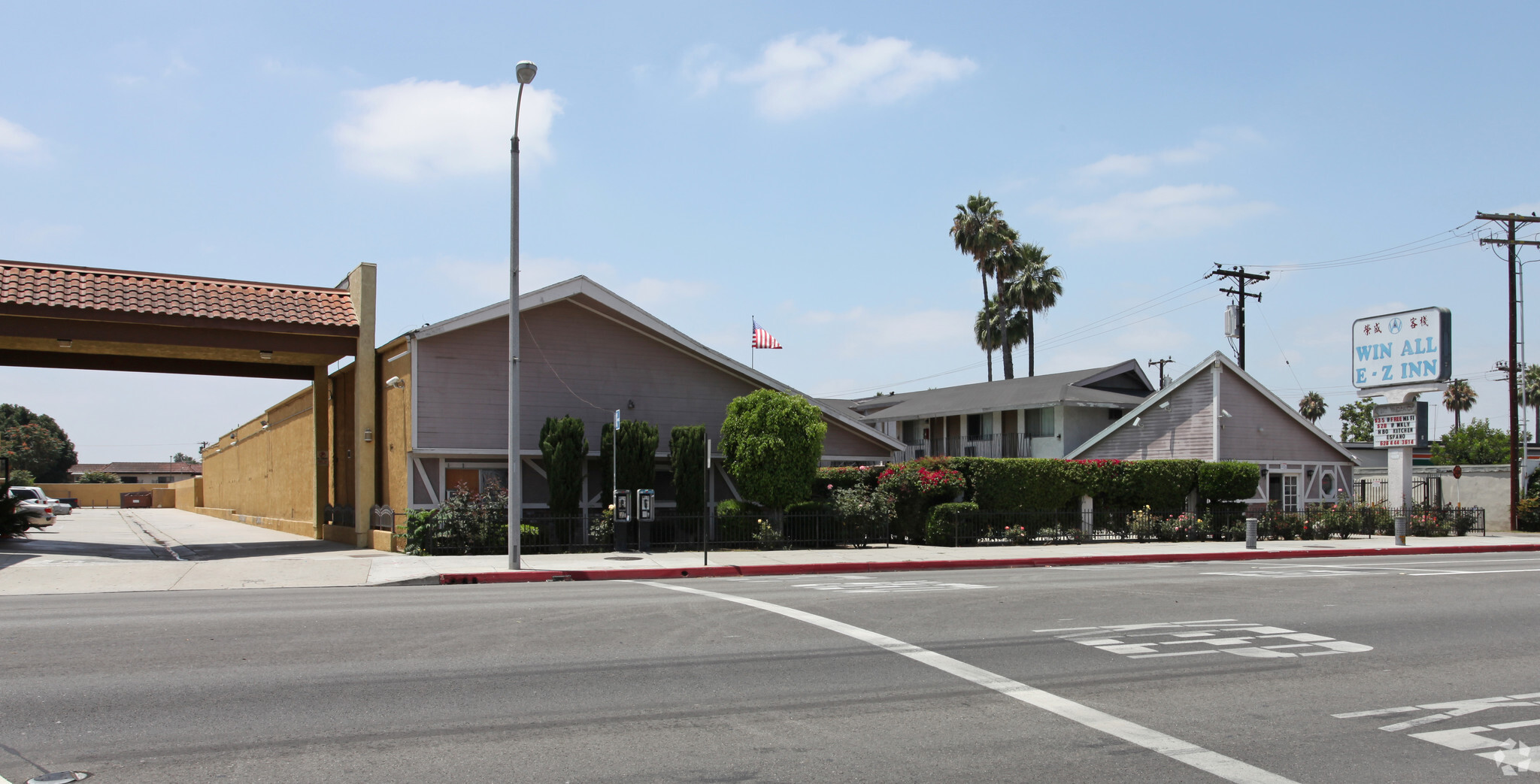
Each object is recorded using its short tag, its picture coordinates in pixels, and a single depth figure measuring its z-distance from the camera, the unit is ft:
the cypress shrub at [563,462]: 72.18
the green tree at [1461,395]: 300.20
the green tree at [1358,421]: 299.58
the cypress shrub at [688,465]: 76.13
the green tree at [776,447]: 75.31
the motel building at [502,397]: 72.74
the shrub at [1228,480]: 95.14
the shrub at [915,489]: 82.23
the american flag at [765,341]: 93.86
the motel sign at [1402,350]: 111.34
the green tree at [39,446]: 277.64
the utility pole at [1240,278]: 151.12
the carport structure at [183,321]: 66.28
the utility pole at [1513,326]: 118.93
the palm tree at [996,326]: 180.55
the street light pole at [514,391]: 59.31
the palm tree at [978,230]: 169.89
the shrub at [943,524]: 81.56
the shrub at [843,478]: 82.89
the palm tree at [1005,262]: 171.60
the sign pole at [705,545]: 61.41
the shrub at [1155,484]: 92.73
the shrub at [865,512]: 78.48
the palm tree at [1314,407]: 290.15
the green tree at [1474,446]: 230.48
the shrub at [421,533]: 66.64
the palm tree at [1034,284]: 174.91
